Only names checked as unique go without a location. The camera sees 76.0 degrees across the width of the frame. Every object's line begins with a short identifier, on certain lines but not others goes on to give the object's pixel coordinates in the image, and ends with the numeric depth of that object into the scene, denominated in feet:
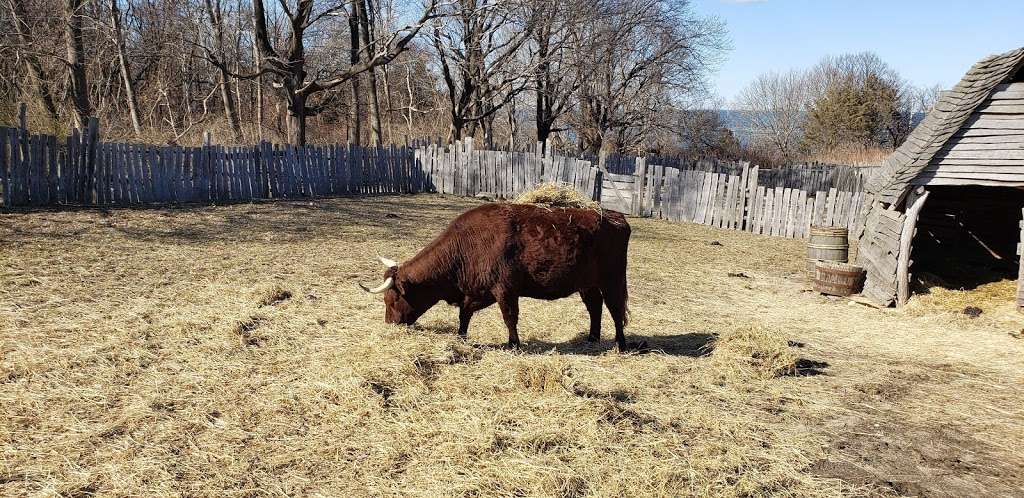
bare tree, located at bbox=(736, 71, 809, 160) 166.40
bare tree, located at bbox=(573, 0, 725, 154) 90.02
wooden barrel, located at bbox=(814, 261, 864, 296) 32.96
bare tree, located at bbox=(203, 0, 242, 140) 82.58
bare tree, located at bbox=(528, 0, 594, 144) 80.18
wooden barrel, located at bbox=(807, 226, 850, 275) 37.81
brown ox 20.15
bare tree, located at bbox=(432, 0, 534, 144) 77.92
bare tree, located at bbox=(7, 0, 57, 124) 58.61
